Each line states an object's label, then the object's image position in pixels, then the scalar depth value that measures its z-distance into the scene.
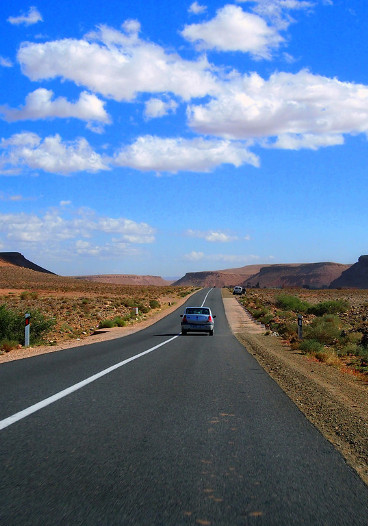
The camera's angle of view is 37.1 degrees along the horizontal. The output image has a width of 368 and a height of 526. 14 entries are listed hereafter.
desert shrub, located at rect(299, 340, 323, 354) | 20.94
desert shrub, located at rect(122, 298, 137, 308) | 63.22
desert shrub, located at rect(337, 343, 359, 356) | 23.11
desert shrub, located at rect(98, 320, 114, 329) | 37.38
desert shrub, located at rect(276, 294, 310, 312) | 63.97
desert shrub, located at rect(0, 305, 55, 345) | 25.06
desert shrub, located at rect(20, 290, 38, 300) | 67.38
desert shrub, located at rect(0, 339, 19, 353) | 20.00
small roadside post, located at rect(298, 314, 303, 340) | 24.96
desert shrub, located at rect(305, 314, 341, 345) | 28.64
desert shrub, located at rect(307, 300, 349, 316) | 56.38
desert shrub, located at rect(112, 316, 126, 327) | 38.41
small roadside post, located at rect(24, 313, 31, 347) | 20.34
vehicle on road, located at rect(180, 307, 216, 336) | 29.00
